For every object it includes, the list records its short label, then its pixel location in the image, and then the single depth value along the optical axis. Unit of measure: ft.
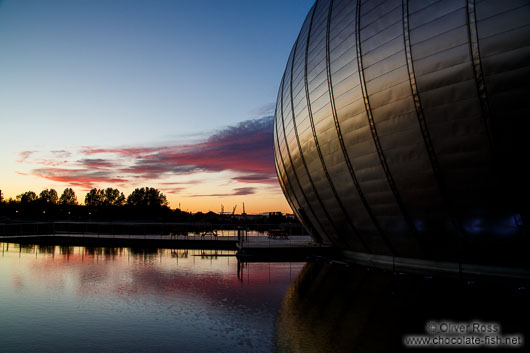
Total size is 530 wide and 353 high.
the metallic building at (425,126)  32.53
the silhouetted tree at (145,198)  436.35
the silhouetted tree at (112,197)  432.25
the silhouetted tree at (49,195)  428.19
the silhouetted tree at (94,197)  433.48
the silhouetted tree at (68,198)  435.37
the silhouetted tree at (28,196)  448.61
